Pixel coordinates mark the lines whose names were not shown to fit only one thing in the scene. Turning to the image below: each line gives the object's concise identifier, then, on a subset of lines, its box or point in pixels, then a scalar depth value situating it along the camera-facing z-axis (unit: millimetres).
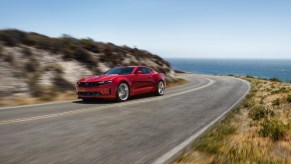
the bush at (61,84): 16859
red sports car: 12491
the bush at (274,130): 6379
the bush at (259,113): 8973
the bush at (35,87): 14899
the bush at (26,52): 17688
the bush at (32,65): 16580
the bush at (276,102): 12180
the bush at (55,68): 17703
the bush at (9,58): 16075
